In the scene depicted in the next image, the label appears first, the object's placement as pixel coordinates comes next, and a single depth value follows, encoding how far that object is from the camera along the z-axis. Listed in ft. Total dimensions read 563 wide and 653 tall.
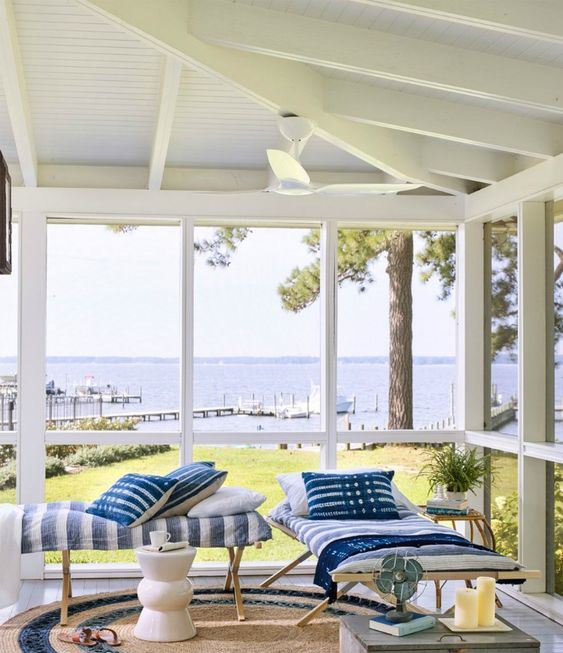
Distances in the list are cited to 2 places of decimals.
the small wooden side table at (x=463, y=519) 18.70
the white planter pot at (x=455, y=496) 19.62
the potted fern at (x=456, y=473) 19.90
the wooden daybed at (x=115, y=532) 17.19
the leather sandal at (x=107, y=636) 16.12
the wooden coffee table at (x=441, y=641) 11.94
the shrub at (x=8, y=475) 21.70
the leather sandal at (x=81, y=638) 16.02
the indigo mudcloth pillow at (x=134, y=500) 17.54
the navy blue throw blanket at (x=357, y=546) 15.29
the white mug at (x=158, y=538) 16.69
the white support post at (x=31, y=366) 21.13
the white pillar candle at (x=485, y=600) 12.65
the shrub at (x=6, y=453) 21.63
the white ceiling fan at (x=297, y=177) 15.87
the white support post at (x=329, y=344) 22.12
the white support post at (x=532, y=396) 19.39
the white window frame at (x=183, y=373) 21.16
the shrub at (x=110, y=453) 22.16
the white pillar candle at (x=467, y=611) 12.59
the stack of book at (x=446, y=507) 19.17
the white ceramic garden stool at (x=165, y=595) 16.31
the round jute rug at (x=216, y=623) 16.03
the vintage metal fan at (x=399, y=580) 12.69
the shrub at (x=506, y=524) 20.67
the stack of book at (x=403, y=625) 12.34
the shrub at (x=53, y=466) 21.91
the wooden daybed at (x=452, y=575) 14.89
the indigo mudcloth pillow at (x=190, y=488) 18.10
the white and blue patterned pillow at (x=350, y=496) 18.34
